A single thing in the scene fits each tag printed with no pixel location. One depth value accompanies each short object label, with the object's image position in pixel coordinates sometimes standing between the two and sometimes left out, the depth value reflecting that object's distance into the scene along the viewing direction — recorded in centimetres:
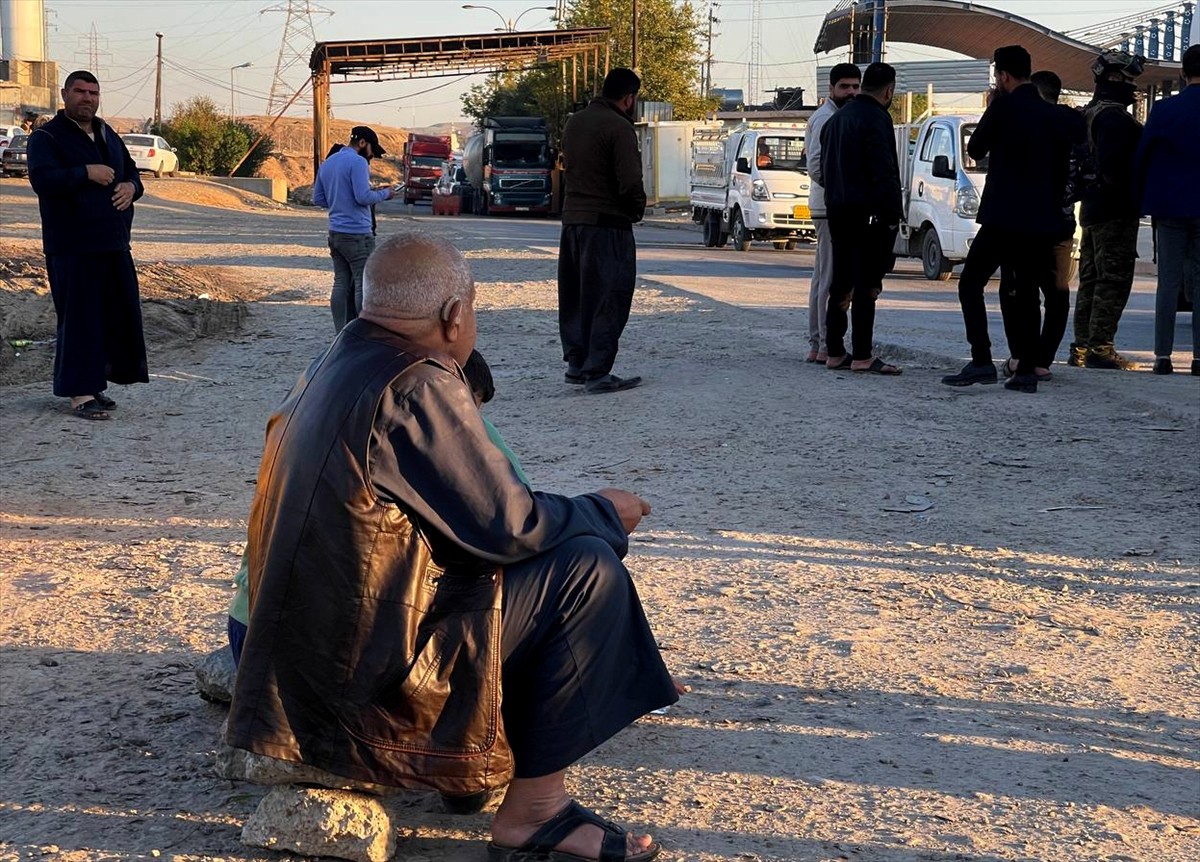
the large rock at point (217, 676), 382
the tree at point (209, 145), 6881
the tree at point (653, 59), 5834
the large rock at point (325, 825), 302
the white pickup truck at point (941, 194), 1736
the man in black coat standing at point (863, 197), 876
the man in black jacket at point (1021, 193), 832
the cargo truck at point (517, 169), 4534
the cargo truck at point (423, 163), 5919
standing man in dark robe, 754
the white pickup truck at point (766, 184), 2477
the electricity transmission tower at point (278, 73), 8120
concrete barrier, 5441
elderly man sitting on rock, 275
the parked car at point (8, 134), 5136
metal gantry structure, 4656
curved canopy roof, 4597
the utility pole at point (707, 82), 6838
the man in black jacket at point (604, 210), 839
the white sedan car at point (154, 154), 5438
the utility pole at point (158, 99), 10131
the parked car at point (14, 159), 4956
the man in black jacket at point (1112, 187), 921
